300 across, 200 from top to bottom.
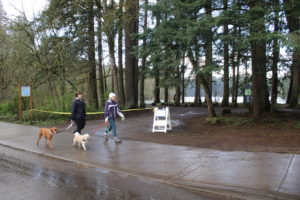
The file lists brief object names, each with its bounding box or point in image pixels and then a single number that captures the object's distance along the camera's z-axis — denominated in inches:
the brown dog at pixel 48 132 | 379.2
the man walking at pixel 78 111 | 384.8
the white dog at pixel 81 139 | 362.9
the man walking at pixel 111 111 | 396.8
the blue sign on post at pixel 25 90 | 663.8
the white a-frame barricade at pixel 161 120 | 475.8
